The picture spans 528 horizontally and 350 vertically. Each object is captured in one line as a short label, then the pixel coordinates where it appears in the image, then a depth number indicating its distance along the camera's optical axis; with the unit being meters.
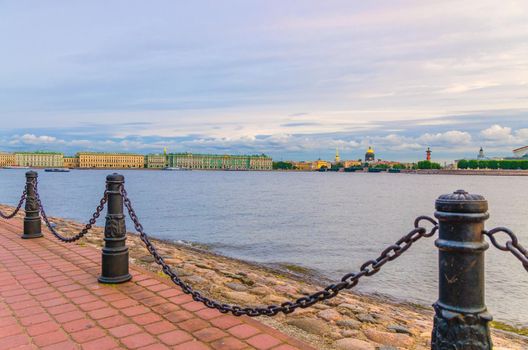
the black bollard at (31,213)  7.22
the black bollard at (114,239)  4.49
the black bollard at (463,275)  1.84
